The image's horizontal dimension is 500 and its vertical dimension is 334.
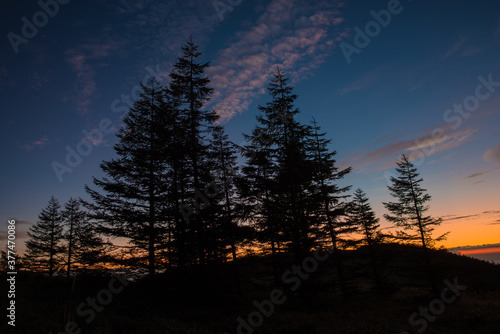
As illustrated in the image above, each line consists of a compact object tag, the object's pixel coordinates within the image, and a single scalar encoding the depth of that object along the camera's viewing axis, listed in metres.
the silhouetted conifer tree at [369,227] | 23.19
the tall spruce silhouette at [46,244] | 32.28
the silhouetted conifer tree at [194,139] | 16.19
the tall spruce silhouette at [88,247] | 15.52
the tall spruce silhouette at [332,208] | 19.64
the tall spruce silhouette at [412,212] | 23.75
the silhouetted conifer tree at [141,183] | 16.23
